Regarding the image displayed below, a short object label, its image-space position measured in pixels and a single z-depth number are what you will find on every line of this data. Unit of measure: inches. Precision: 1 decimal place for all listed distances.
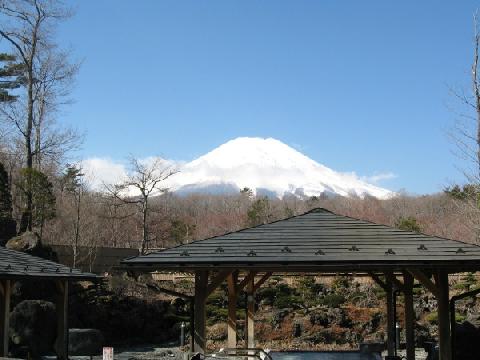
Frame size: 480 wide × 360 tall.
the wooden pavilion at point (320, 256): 367.9
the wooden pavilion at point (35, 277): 445.7
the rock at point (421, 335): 842.2
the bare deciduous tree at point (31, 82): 1069.8
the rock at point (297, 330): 896.5
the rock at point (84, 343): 727.7
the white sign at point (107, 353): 362.6
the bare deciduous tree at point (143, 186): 1283.5
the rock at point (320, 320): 922.1
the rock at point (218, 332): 900.6
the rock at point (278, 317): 924.6
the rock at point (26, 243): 863.1
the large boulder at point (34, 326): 702.5
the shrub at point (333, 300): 987.3
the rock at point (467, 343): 541.3
